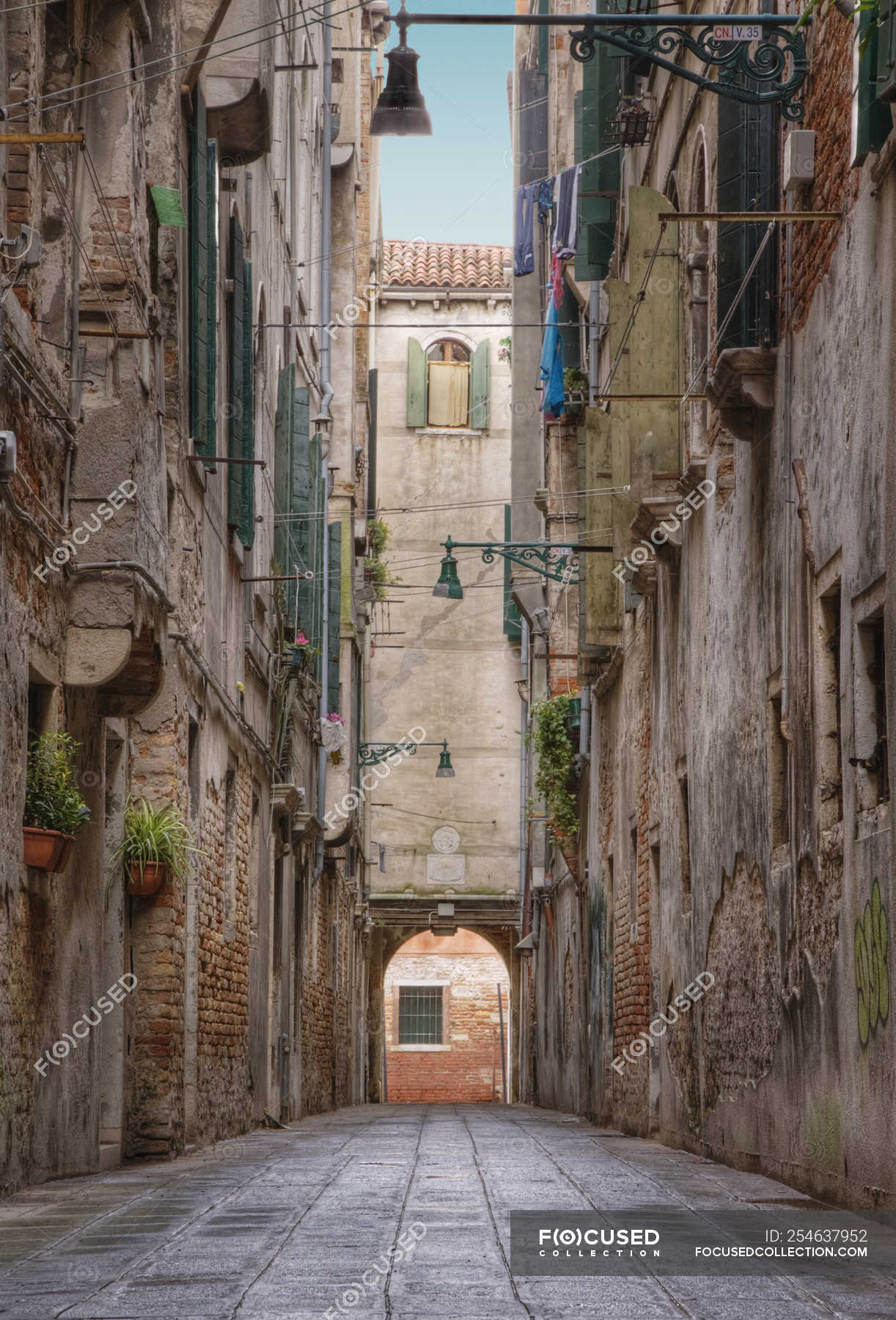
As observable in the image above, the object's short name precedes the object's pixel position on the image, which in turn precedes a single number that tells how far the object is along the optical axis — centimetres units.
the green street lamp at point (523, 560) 1996
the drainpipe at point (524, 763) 3241
